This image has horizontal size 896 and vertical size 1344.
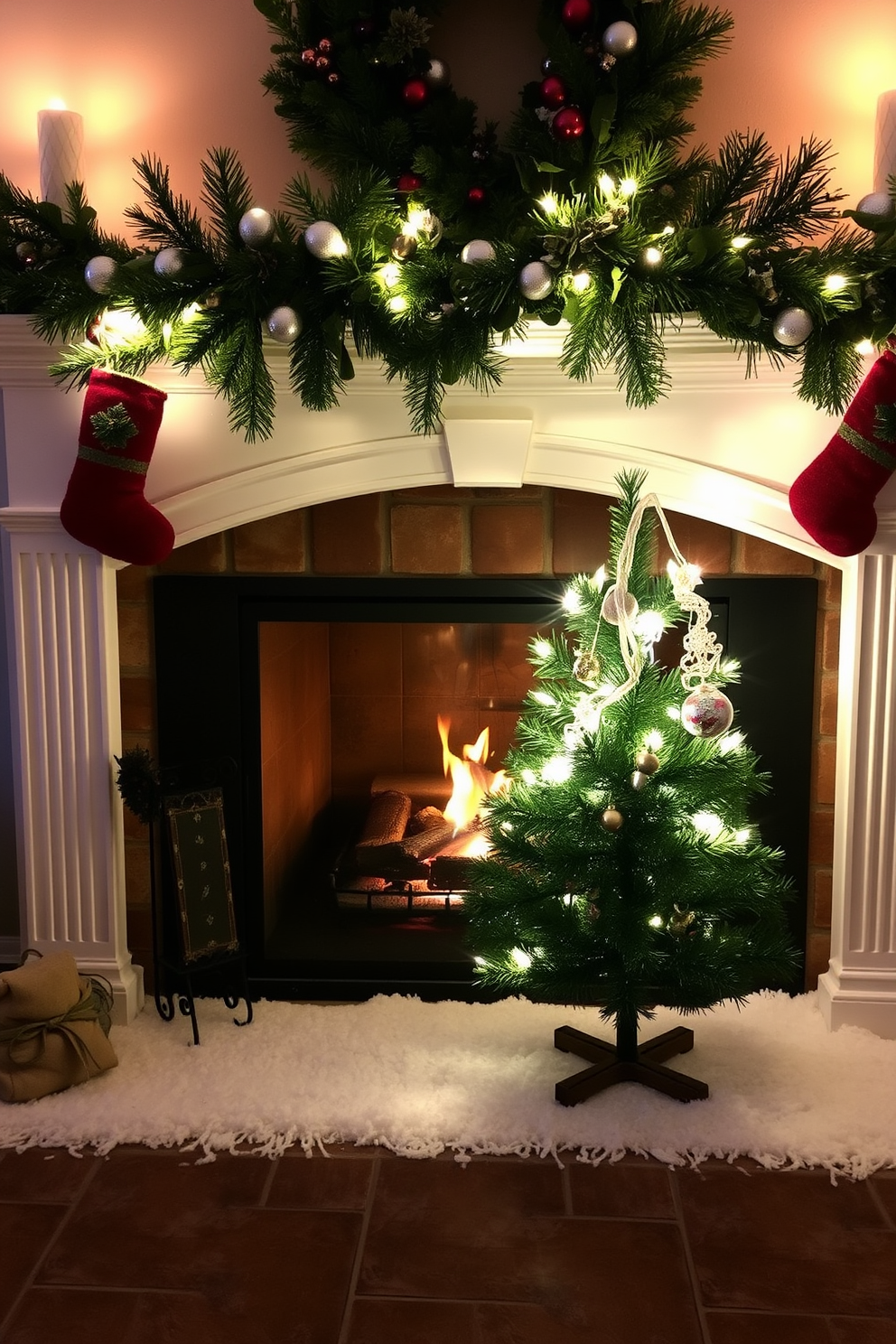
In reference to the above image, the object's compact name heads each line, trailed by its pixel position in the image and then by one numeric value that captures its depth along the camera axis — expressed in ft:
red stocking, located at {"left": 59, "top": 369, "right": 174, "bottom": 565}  7.54
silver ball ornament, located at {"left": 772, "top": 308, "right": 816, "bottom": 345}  6.68
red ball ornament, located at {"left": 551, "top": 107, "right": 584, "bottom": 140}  7.24
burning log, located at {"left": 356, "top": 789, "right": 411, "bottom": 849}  9.37
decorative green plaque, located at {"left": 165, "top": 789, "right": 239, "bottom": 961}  8.34
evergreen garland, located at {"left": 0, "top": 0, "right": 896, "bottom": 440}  6.66
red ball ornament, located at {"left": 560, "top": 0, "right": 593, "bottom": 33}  7.23
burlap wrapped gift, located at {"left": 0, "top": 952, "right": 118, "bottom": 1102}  7.63
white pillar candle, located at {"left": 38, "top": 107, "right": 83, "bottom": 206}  7.64
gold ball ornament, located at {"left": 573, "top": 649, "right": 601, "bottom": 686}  7.47
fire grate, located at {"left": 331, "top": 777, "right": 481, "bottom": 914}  9.24
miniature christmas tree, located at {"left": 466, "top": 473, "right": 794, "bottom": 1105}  7.29
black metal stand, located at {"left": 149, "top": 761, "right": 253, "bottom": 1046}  8.43
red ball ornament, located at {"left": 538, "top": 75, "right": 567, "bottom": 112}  7.30
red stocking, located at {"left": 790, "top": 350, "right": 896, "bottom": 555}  7.18
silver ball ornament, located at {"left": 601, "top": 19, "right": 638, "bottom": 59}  7.15
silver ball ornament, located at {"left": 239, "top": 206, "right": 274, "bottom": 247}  6.57
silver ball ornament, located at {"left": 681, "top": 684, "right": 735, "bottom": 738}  7.01
